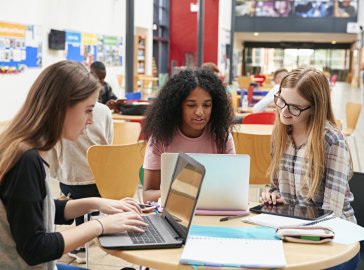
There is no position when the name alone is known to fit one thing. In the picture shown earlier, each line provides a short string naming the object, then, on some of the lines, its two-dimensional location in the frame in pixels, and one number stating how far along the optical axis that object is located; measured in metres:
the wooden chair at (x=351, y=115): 7.64
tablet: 2.24
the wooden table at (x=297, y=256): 1.73
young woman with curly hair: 2.81
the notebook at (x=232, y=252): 1.68
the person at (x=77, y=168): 3.80
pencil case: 1.93
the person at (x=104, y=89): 6.42
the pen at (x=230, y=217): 2.18
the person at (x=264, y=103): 6.68
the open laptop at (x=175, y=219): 1.82
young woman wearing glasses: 2.42
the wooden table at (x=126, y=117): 5.71
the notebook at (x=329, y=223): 2.03
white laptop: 2.09
